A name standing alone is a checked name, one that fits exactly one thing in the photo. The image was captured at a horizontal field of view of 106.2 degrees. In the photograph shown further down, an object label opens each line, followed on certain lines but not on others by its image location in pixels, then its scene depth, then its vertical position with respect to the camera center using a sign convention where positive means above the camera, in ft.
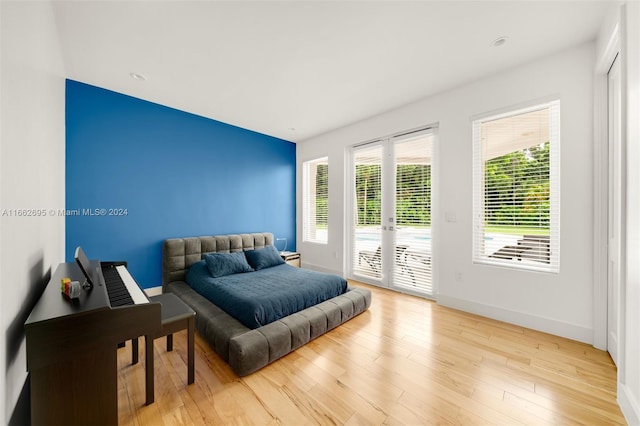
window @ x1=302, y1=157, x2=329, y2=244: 15.94 +0.88
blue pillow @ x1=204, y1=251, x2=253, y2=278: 10.40 -2.32
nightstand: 15.46 -2.93
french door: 11.41 +0.03
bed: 6.15 -3.32
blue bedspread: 7.28 -2.77
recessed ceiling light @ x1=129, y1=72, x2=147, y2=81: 8.75 +5.04
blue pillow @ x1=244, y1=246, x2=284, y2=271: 11.98 -2.34
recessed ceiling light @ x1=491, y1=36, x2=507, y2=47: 7.08 +5.15
